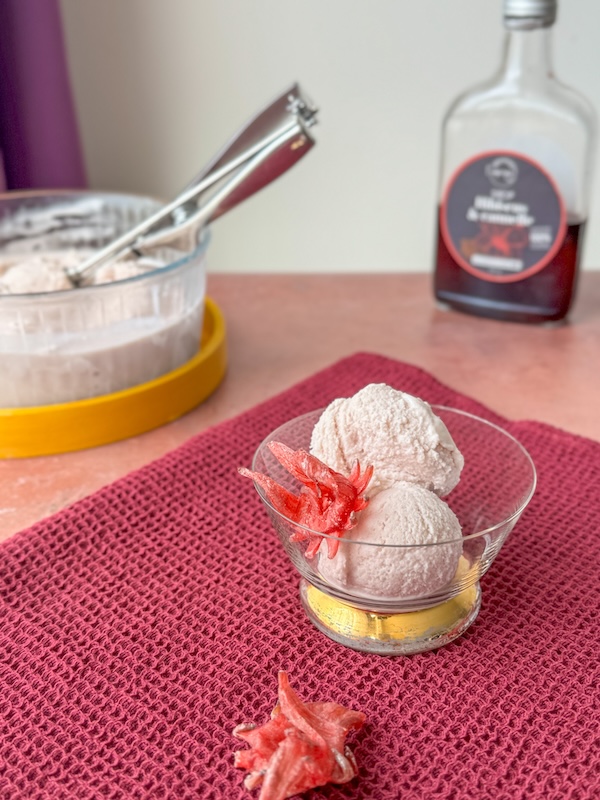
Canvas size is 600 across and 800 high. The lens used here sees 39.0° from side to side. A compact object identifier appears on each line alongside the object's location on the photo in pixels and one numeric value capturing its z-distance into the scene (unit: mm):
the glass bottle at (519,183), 896
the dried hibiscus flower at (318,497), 486
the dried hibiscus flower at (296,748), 408
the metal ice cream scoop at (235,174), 794
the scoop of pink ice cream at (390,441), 524
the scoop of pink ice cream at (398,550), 482
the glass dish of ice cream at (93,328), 723
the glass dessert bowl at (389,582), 484
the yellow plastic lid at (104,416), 735
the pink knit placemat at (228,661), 432
